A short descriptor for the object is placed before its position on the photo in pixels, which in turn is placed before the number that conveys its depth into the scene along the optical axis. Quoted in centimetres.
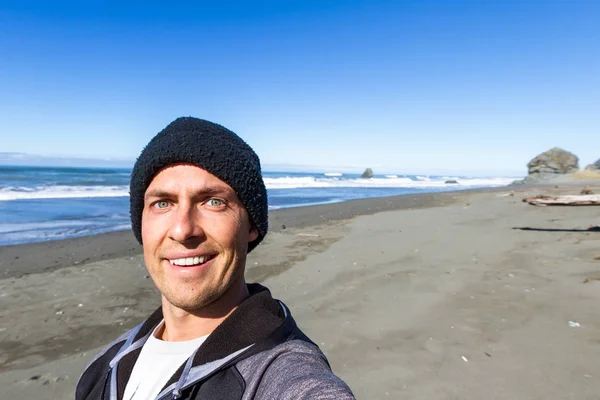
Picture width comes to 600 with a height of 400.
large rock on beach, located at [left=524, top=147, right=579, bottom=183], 3712
